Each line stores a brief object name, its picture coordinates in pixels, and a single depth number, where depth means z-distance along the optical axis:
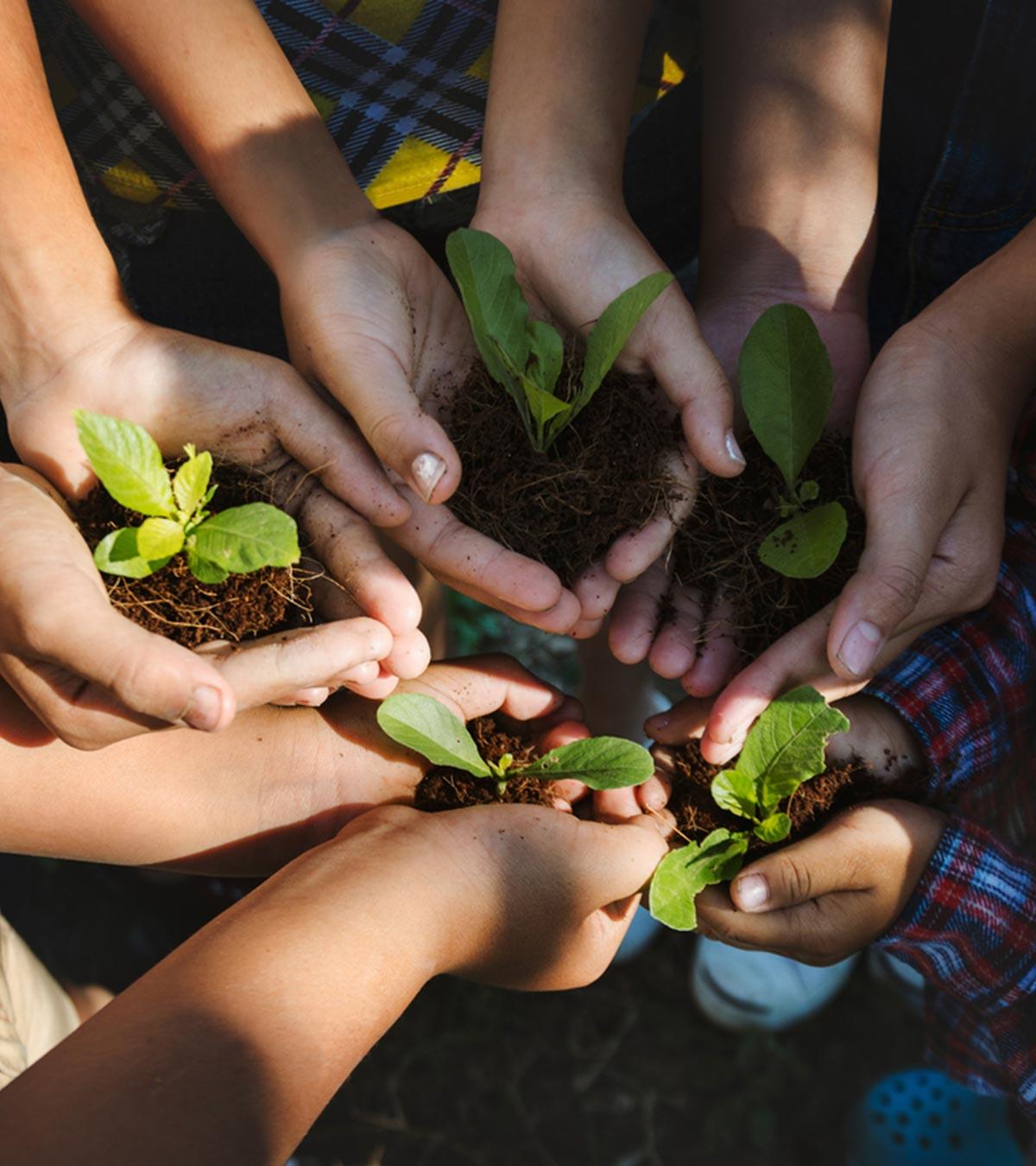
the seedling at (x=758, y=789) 0.49
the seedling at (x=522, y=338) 0.50
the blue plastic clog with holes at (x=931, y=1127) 0.62
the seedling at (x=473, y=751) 0.50
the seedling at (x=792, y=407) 0.50
